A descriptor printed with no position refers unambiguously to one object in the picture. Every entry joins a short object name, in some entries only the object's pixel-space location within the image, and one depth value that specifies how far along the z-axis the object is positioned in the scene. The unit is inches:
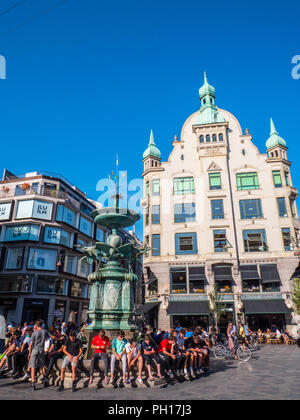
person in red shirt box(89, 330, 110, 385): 323.6
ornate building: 1145.4
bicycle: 572.3
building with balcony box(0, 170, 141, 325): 1359.5
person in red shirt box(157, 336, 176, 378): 358.9
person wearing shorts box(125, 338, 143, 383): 333.7
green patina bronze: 458.9
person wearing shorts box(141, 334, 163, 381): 340.5
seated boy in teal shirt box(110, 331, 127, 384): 328.2
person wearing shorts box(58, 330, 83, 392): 317.4
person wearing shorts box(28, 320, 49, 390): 332.2
